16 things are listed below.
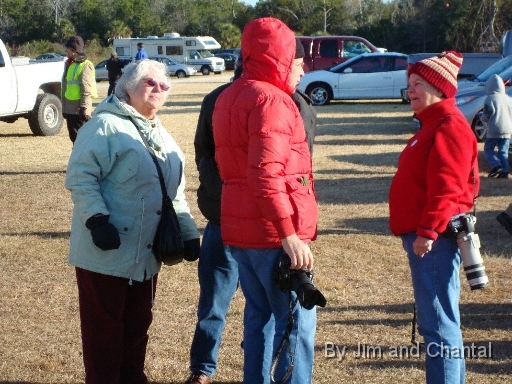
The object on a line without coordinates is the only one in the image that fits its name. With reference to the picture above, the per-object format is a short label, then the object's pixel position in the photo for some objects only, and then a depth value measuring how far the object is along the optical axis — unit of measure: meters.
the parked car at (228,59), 56.73
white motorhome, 56.05
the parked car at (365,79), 25.05
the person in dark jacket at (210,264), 4.52
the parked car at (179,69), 48.28
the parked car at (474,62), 20.47
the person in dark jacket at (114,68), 17.62
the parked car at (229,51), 59.88
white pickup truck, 16.61
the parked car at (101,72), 45.84
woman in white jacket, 3.96
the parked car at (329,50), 28.42
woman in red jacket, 3.84
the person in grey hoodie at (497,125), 11.12
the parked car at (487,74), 15.49
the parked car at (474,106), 14.44
